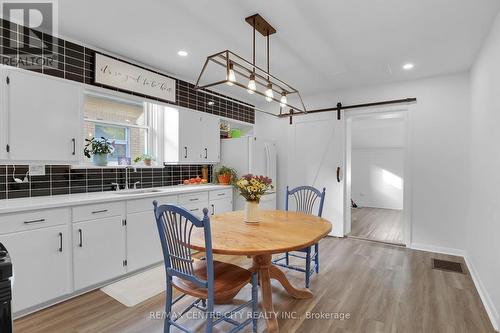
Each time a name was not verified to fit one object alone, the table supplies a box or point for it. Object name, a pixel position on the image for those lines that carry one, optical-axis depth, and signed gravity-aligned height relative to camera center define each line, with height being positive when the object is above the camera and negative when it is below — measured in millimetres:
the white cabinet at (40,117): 2258 +444
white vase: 2334 -435
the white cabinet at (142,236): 2861 -828
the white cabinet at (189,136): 3793 +433
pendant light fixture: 1970 +805
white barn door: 4594 +125
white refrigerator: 4430 +121
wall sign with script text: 2982 +1088
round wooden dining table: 1671 -530
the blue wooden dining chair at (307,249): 2645 -885
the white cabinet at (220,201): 3945 -584
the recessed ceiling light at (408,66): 3436 +1327
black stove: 891 -460
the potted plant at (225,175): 4398 -187
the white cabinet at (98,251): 2420 -859
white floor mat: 2461 -1271
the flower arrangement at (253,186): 2256 -192
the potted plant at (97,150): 3014 +164
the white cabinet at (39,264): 2064 -844
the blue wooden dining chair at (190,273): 1583 -738
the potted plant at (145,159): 3516 +70
